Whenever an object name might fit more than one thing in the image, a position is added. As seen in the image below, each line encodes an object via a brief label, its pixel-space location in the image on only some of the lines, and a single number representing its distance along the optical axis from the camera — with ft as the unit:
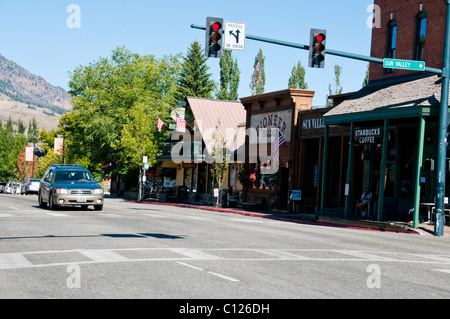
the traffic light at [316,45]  61.05
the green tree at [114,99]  194.59
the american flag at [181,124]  162.79
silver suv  81.41
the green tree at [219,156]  133.08
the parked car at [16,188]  216.97
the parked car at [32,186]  180.96
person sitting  90.99
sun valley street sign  66.59
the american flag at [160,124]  172.22
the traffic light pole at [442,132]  69.51
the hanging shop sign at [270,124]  120.98
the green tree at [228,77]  244.22
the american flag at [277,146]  120.57
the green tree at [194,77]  216.74
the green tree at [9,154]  387.96
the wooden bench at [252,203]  128.57
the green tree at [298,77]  229.25
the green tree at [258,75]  248.32
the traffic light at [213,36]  58.18
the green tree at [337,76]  221.66
